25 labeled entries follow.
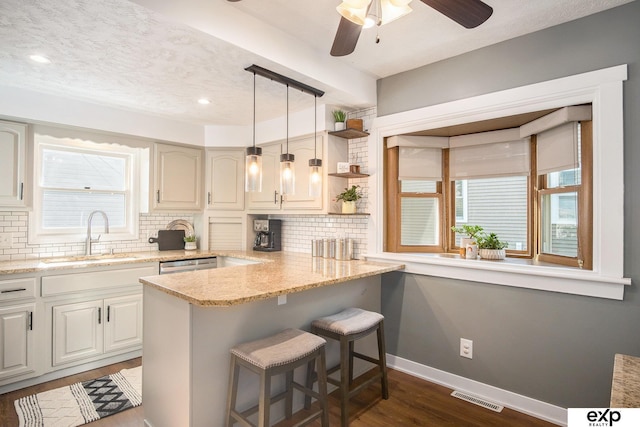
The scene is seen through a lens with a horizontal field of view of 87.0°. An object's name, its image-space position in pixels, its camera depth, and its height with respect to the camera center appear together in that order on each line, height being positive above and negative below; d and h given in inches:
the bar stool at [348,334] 86.3 -32.1
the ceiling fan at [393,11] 58.2 +37.0
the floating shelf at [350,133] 126.3 +31.5
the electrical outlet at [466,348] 105.4 -41.5
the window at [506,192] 93.6 +8.1
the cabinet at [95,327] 115.3 -40.8
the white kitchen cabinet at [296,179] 137.6 +16.4
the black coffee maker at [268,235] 165.5 -9.6
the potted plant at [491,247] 107.5 -10.0
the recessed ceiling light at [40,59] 93.7 +44.2
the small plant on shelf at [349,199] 129.0 +6.5
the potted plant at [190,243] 167.0 -13.7
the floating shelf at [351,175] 127.9 +15.7
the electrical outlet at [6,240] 124.3 -9.4
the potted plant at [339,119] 130.2 +38.0
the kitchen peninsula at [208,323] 72.5 -26.4
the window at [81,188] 135.4 +11.6
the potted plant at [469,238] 113.7 -7.4
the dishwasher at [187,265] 141.6 -21.7
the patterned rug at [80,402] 91.1 -55.2
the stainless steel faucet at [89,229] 141.4 -6.2
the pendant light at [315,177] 101.2 +11.6
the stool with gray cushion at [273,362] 67.8 -31.1
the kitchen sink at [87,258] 126.7 -17.2
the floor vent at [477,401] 96.8 -54.9
